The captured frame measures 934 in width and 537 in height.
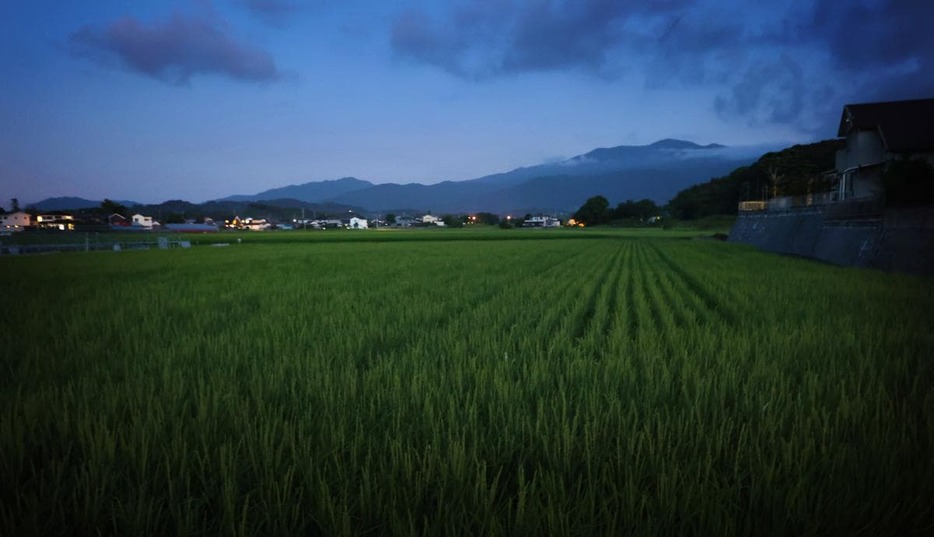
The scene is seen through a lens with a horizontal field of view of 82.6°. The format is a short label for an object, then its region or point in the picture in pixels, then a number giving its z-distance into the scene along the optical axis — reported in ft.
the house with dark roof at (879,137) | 81.56
